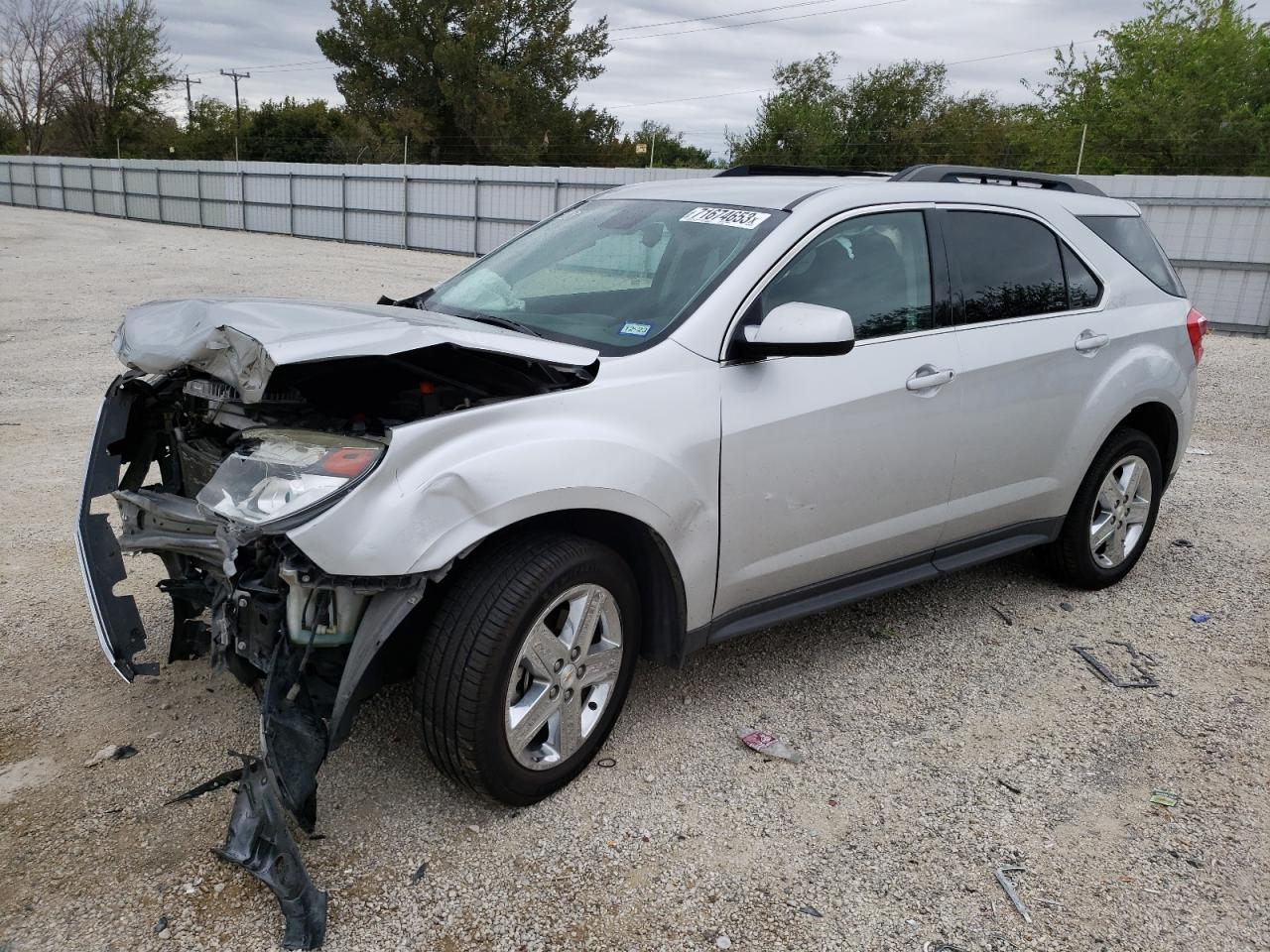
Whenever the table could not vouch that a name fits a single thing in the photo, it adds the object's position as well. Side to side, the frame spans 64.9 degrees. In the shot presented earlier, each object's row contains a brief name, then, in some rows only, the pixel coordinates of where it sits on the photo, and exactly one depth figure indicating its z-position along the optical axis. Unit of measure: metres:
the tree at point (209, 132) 55.10
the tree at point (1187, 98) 31.89
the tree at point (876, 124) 40.12
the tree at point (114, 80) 57.47
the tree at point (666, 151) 50.03
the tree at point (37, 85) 58.38
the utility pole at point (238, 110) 53.62
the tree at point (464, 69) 45.00
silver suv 2.59
